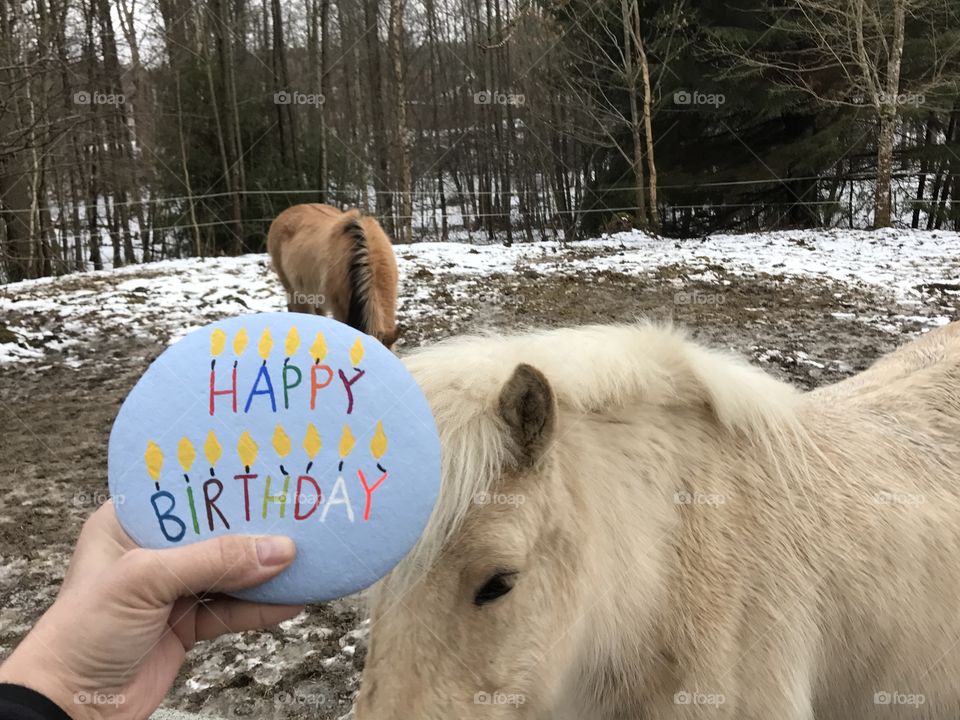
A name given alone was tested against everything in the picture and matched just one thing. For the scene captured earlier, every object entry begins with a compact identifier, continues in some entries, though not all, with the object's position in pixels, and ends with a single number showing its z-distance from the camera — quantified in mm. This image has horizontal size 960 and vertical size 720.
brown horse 5688
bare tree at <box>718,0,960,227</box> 11773
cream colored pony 1213
